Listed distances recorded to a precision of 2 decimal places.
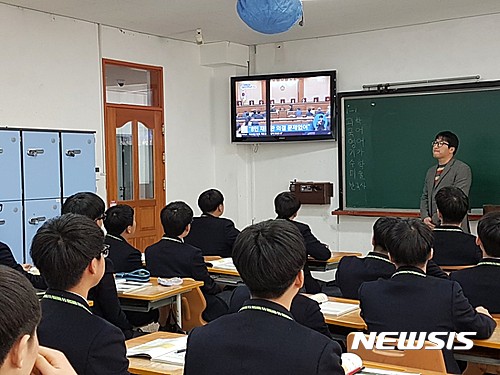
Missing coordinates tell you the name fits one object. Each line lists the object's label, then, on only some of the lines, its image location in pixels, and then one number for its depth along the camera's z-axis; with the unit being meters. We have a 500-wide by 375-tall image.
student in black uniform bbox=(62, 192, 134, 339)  3.62
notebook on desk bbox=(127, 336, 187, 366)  2.70
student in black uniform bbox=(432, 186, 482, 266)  4.55
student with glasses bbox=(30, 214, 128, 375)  2.19
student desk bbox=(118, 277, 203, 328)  4.07
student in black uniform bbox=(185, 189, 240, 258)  5.68
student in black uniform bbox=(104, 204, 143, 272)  4.65
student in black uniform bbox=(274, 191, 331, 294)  5.39
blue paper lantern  3.91
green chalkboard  6.79
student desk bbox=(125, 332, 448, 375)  2.48
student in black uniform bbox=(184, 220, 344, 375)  1.83
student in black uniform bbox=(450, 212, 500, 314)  3.42
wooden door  7.17
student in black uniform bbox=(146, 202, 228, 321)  4.63
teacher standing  6.05
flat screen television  7.61
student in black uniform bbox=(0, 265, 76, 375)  1.22
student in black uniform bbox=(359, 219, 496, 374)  2.90
